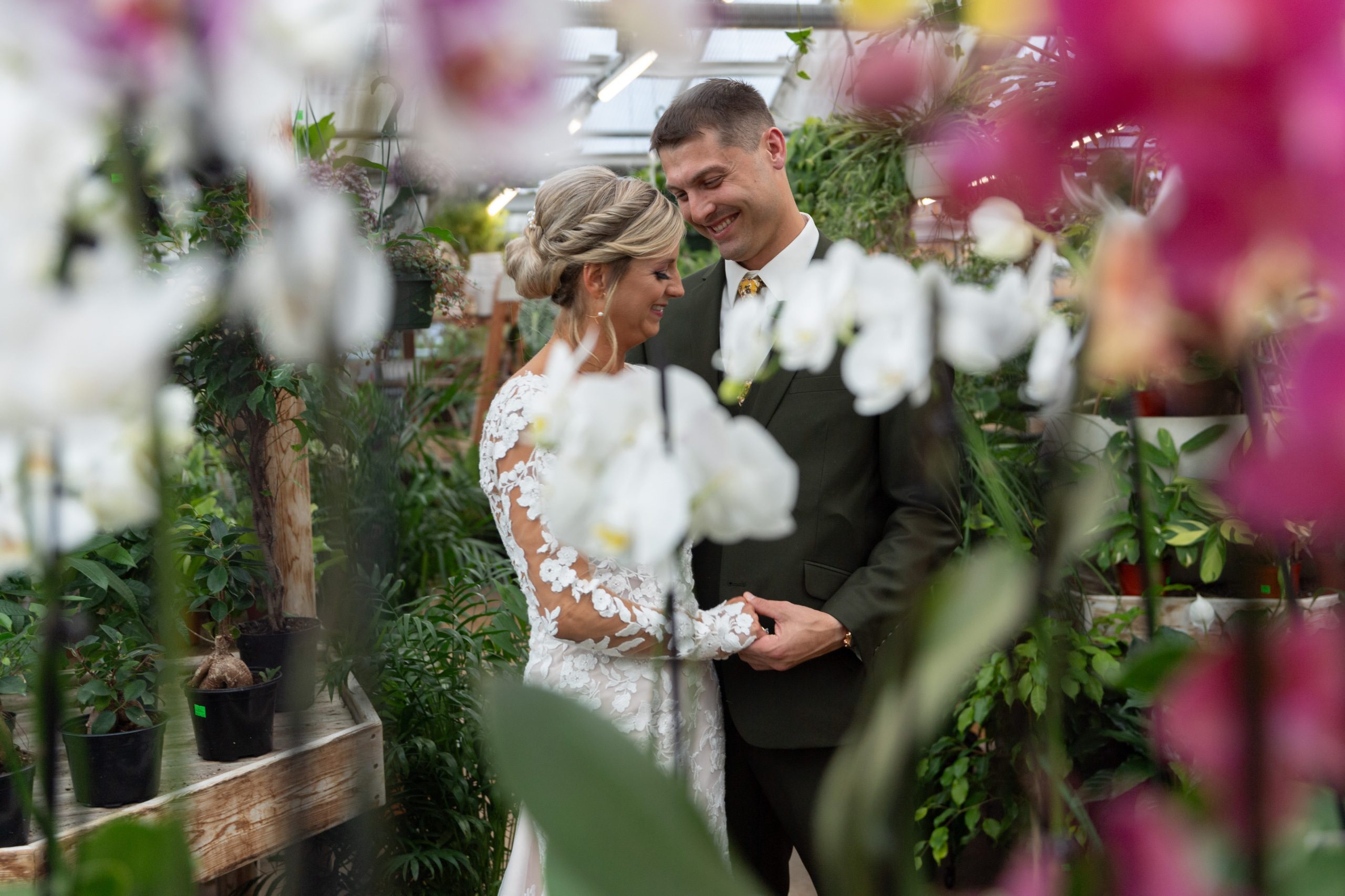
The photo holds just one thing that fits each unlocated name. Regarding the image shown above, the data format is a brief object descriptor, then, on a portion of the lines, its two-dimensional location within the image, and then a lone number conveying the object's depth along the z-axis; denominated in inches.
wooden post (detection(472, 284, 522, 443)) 181.9
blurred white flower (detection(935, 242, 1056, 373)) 12.3
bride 56.3
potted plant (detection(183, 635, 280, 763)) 70.7
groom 58.6
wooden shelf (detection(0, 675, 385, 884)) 60.7
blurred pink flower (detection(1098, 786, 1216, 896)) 10.1
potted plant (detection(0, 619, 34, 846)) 57.8
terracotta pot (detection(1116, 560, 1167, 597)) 89.7
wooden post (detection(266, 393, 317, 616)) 88.8
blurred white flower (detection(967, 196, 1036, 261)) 12.7
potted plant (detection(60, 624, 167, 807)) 63.3
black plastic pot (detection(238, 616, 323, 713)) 81.6
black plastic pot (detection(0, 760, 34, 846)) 57.7
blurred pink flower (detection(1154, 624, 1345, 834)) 9.7
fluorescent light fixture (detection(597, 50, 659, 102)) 106.3
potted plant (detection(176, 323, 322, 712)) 77.6
